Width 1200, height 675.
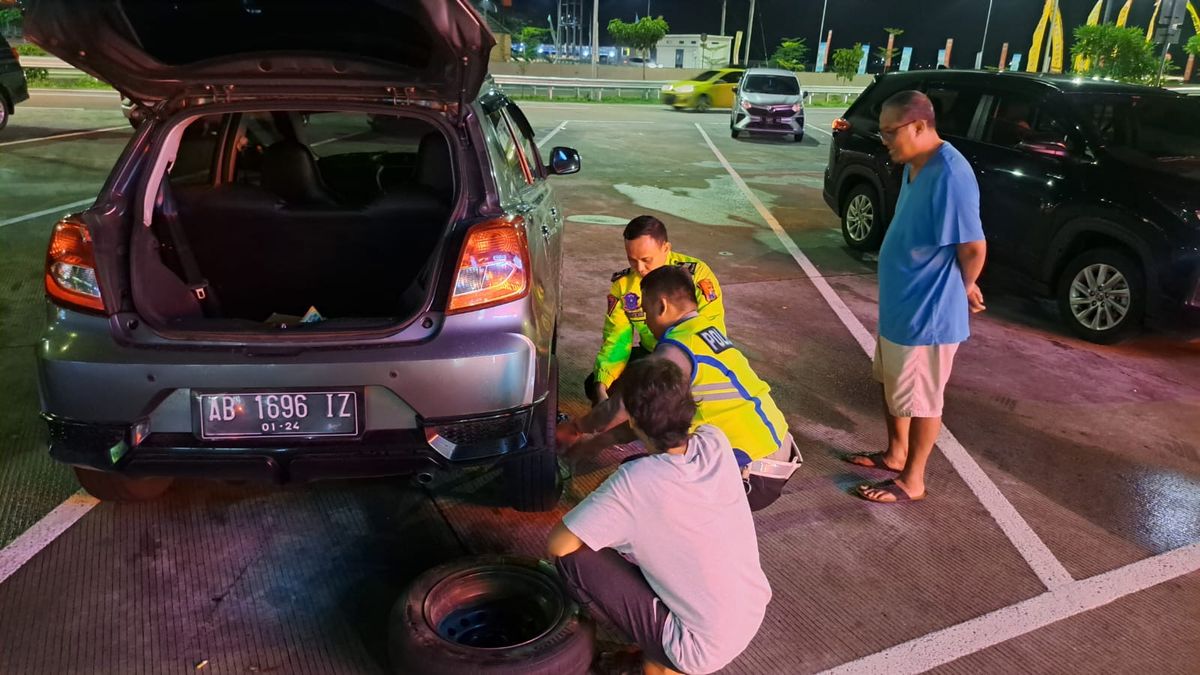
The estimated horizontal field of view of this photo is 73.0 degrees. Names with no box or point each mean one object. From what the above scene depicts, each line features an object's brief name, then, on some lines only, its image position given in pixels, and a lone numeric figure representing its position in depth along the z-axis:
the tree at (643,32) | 49.44
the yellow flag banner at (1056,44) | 42.31
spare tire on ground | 2.19
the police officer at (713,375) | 2.64
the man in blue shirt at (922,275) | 3.26
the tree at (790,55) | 51.96
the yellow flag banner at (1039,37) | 43.03
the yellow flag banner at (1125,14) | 40.03
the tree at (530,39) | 56.44
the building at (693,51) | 56.12
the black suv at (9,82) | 13.13
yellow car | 25.72
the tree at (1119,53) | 26.64
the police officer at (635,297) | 3.38
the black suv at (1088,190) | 5.25
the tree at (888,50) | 57.06
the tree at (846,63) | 41.66
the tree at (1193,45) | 32.83
